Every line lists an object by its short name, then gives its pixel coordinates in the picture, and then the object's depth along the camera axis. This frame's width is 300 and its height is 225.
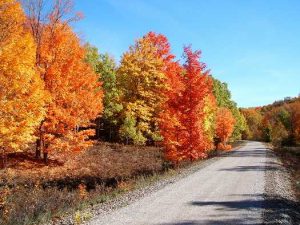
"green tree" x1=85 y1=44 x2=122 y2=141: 48.37
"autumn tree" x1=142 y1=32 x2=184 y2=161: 29.55
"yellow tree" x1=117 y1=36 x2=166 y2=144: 46.12
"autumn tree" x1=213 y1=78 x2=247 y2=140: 72.31
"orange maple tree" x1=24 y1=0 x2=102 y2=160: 27.08
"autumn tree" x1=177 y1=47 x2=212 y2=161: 29.81
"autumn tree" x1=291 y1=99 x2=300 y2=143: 95.21
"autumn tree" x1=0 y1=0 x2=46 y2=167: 18.89
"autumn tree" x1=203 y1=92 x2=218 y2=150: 42.61
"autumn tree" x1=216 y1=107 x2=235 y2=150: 60.30
